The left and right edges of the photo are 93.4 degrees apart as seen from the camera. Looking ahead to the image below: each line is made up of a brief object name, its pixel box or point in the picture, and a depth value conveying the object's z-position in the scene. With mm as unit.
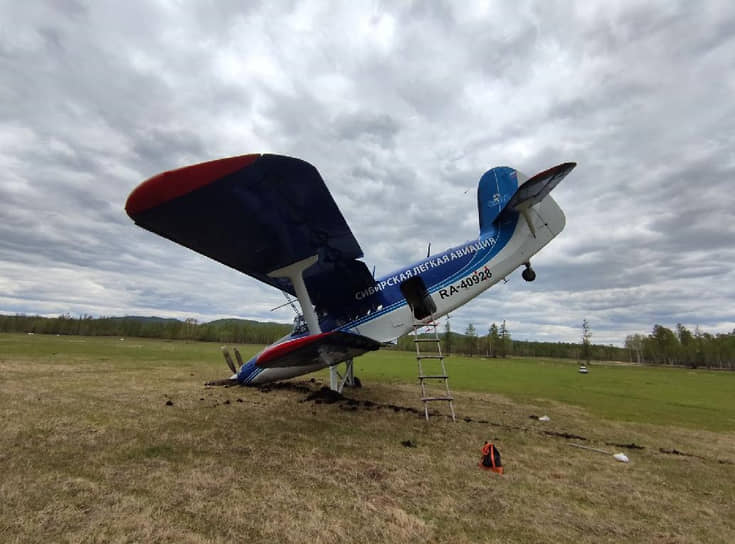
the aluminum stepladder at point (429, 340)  7598
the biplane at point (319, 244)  4465
